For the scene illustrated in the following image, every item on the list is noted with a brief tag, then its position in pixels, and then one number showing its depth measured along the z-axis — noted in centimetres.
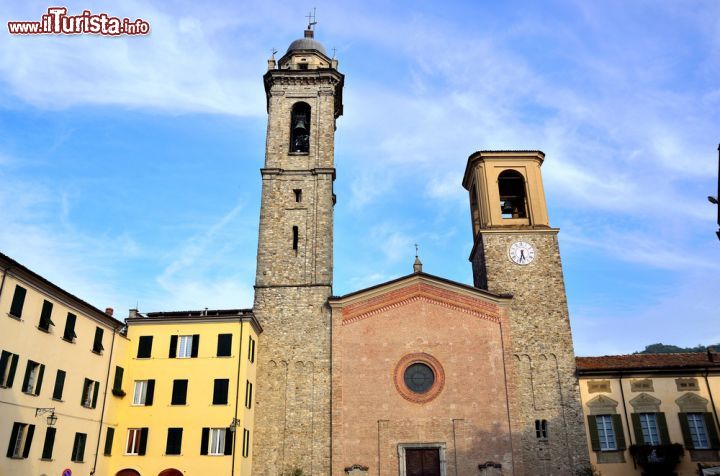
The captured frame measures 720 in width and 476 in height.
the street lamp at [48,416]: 1902
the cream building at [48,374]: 1792
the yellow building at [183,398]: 2241
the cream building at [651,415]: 2359
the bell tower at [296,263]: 2427
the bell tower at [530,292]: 2395
